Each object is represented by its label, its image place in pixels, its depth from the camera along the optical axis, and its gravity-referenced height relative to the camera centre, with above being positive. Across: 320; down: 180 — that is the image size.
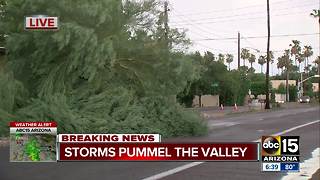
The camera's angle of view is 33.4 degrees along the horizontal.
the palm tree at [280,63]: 136.62 +8.92
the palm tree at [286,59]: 129.25 +9.49
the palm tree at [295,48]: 122.19 +11.48
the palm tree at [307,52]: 134.32 +11.58
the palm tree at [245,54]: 139.68 +11.56
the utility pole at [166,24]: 21.86 +3.12
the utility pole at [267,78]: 57.74 +2.09
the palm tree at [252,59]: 152.12 +11.20
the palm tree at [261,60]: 159.34 +11.42
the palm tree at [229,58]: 150.57 +11.13
